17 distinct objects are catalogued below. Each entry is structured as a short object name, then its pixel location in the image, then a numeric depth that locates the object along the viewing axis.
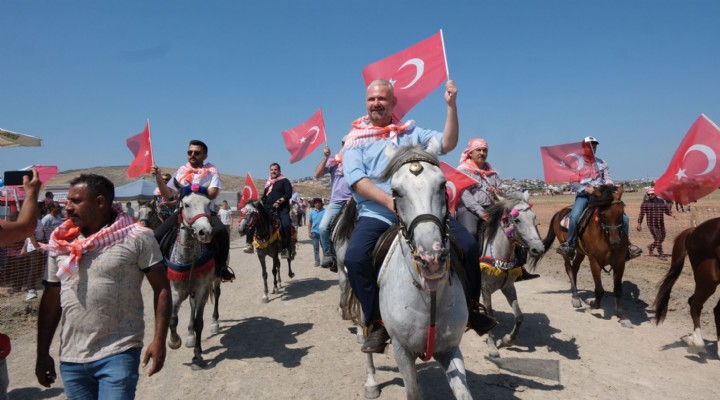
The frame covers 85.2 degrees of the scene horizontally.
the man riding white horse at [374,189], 3.31
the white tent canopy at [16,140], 6.85
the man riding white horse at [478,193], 6.20
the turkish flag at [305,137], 7.86
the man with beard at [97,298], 2.59
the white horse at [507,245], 5.64
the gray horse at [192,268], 5.30
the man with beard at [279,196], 10.60
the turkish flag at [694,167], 5.66
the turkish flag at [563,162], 8.16
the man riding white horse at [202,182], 6.18
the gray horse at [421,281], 2.35
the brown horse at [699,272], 5.47
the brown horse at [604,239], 7.32
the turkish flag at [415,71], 4.72
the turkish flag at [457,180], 5.85
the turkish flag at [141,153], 6.24
